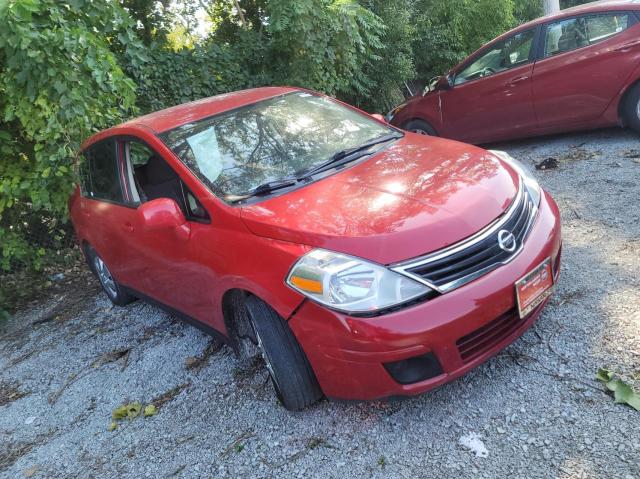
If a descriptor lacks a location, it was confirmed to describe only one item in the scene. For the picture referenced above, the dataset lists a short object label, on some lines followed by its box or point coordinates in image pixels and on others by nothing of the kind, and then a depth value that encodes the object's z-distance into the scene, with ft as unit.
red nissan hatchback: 7.33
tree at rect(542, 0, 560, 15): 30.04
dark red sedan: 16.48
